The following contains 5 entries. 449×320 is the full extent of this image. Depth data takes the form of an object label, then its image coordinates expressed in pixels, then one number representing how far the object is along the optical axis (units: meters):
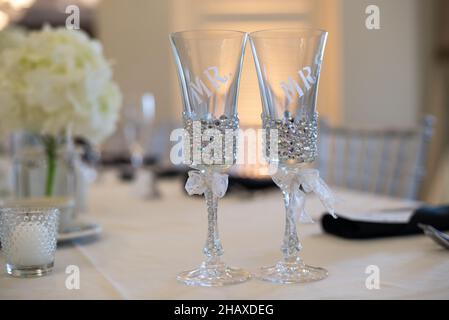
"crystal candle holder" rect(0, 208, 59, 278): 0.84
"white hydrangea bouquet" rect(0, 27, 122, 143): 1.21
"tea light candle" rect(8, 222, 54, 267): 0.83
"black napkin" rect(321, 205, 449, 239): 1.05
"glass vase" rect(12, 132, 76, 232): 1.43
